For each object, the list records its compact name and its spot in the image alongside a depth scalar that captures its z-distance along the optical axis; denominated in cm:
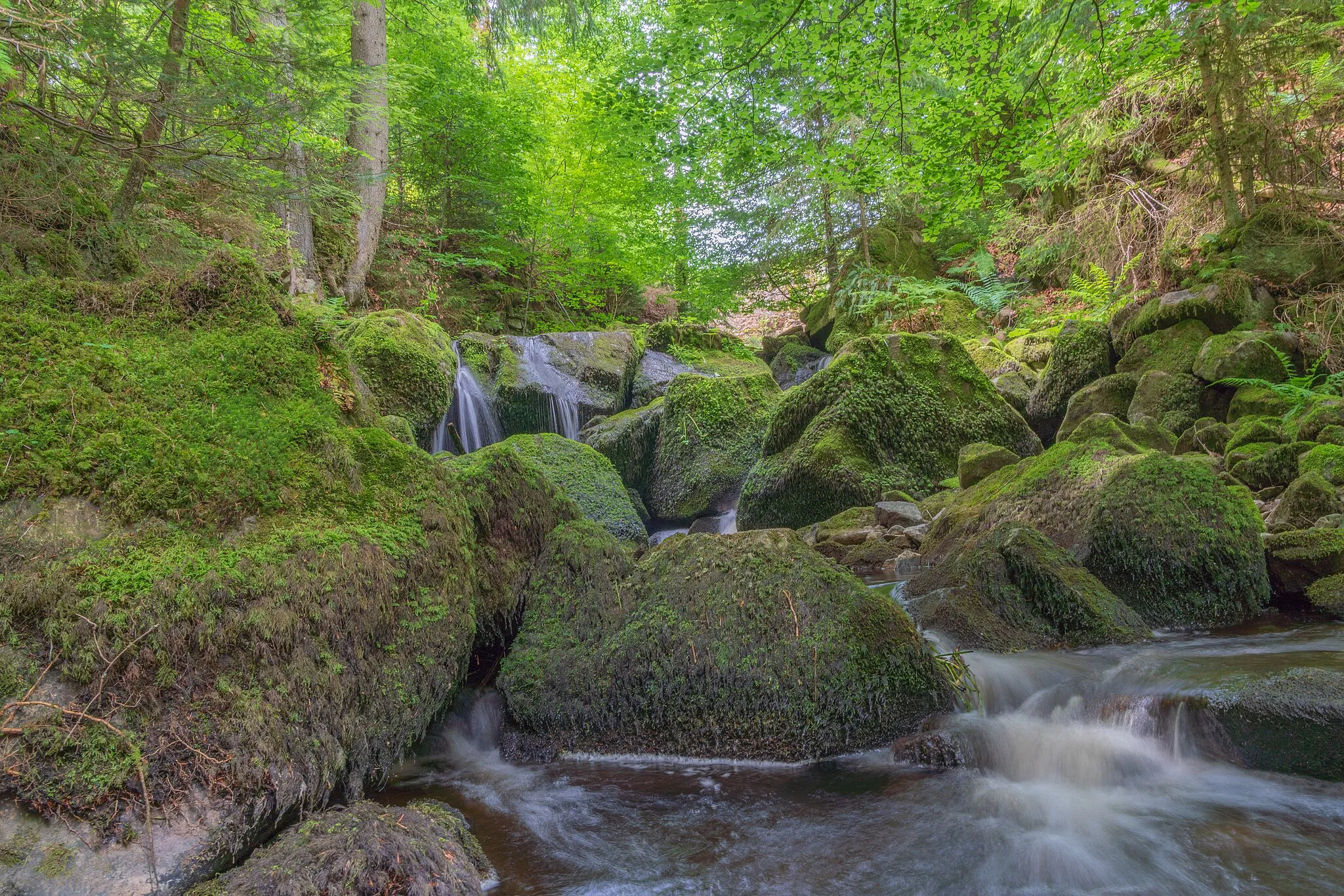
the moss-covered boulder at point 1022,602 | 435
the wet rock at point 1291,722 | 288
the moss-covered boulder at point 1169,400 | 799
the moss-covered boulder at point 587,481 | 770
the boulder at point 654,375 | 1303
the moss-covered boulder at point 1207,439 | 719
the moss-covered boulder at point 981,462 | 727
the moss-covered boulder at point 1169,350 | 853
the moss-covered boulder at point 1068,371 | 965
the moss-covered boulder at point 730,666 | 326
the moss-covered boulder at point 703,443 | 992
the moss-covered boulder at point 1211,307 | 865
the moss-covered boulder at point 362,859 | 190
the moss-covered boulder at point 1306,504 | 529
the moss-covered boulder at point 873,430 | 835
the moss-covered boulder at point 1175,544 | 470
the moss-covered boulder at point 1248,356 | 770
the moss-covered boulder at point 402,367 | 945
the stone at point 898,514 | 737
